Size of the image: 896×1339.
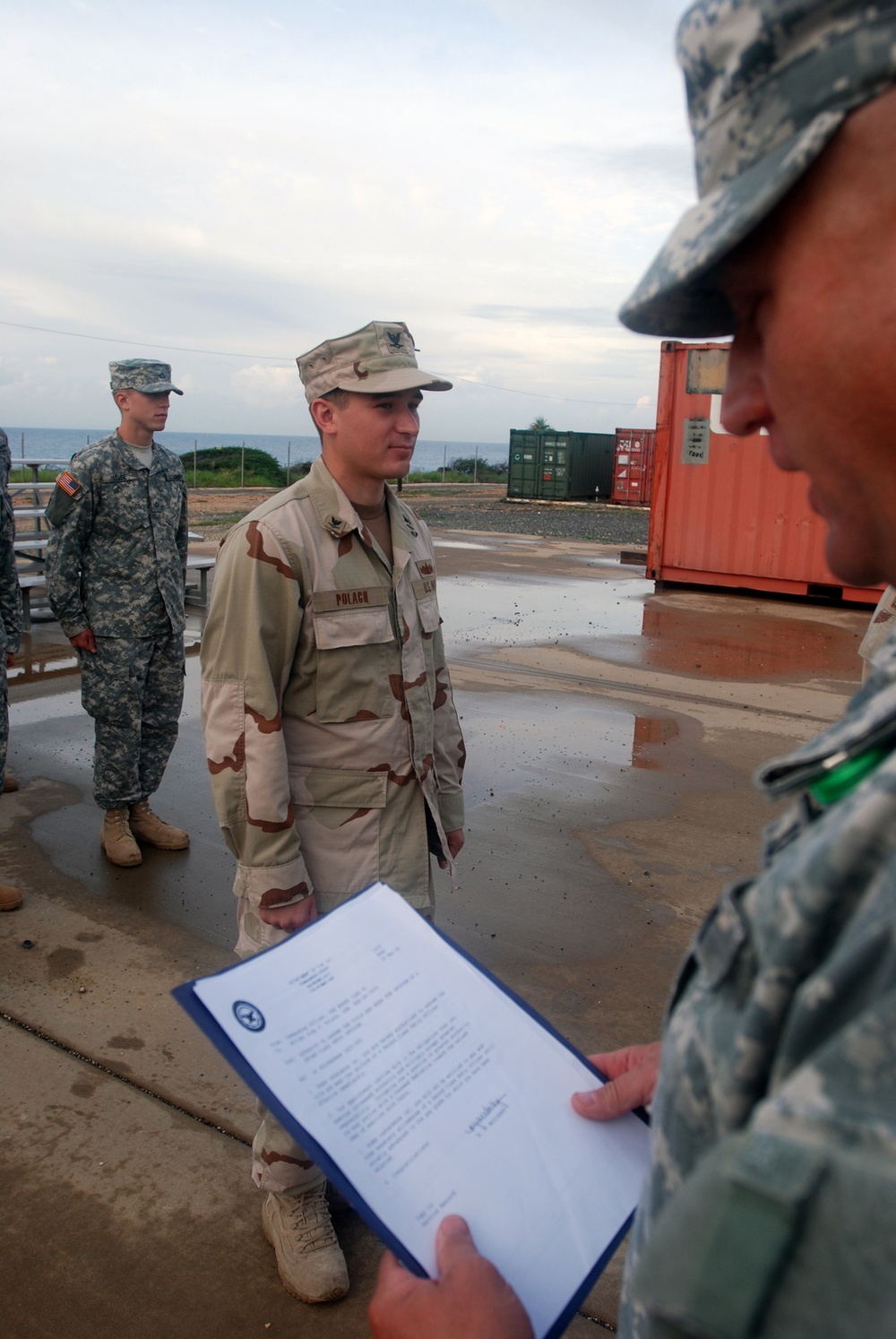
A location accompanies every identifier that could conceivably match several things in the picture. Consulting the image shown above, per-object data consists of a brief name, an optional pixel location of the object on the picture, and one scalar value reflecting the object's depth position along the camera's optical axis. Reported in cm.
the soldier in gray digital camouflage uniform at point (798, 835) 49
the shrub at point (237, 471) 3738
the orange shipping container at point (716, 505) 1104
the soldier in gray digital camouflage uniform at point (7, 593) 439
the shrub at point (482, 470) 4844
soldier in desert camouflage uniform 231
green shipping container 2795
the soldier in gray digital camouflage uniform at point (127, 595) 455
